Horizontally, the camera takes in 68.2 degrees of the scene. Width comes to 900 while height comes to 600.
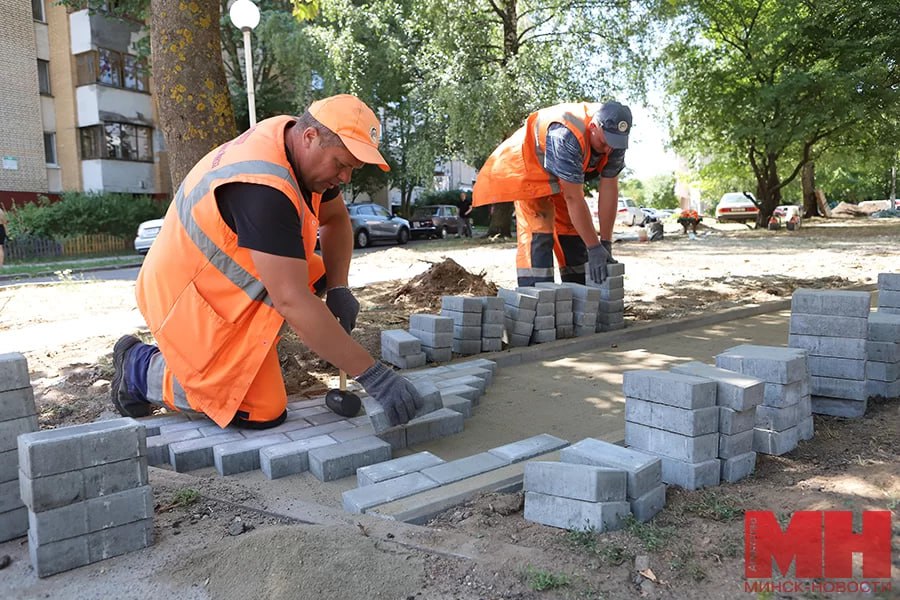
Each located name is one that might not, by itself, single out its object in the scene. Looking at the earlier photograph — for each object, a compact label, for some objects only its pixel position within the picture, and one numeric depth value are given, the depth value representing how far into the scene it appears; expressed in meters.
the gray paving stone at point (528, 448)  2.92
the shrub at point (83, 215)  19.19
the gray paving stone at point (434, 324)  4.59
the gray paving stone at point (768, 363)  2.93
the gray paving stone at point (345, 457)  2.93
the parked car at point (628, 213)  31.72
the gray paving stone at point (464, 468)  2.73
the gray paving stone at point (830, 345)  3.39
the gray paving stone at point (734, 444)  2.66
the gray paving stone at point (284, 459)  2.96
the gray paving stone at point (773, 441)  2.92
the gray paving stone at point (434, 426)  3.33
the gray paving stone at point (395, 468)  2.74
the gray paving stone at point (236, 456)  3.00
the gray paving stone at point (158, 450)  3.09
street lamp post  8.12
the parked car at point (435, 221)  24.91
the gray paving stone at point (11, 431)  2.31
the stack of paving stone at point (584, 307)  5.40
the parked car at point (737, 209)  27.14
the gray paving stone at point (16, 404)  2.30
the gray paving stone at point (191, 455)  3.05
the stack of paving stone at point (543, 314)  5.14
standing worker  5.14
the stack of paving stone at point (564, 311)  5.30
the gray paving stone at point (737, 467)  2.67
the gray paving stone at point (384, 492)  2.52
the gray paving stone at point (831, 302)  3.34
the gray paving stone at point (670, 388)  2.55
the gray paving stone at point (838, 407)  3.41
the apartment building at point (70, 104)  21.34
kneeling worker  2.81
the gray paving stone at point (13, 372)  2.29
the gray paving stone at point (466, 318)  4.82
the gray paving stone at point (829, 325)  3.37
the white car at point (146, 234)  17.92
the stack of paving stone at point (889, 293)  4.26
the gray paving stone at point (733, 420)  2.63
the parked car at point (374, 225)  21.77
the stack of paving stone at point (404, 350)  4.48
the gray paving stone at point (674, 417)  2.58
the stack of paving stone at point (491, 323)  4.89
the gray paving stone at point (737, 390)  2.60
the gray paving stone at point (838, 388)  3.37
